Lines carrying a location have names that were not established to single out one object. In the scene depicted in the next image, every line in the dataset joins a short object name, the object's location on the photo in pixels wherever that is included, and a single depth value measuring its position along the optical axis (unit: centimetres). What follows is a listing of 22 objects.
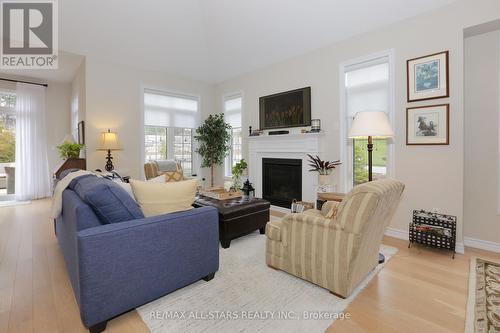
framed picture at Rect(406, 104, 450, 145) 301
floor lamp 267
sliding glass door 602
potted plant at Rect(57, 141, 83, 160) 464
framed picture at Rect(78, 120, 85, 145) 492
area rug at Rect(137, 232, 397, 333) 171
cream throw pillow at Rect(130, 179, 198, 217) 207
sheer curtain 598
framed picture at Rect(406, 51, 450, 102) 301
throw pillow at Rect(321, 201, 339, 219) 209
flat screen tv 449
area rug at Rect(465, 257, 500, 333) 170
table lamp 459
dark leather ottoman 299
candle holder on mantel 422
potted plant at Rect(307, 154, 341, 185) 403
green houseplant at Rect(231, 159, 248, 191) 491
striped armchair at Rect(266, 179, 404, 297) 182
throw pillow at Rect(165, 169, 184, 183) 432
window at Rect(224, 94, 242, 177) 598
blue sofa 158
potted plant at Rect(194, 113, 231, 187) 586
